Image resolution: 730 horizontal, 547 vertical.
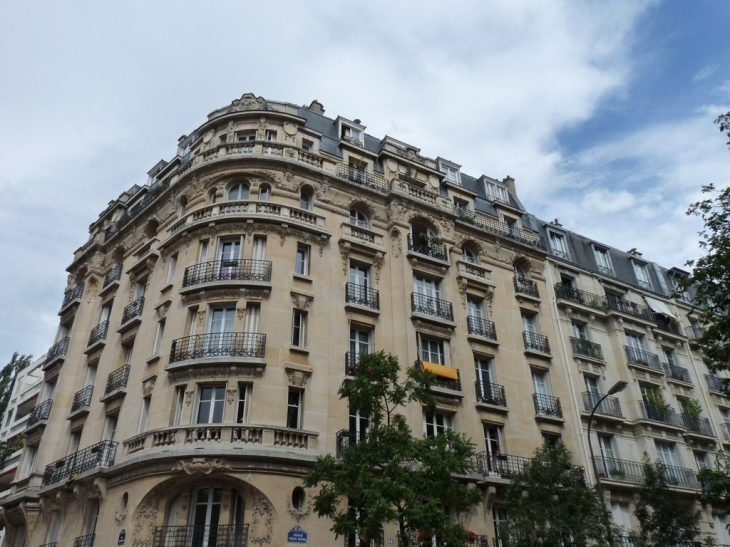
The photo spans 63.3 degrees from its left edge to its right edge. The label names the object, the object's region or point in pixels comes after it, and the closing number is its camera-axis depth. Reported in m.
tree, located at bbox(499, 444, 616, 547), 18.59
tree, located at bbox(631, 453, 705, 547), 21.12
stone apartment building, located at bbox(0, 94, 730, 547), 18.83
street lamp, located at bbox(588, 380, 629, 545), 18.19
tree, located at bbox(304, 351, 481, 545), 14.60
